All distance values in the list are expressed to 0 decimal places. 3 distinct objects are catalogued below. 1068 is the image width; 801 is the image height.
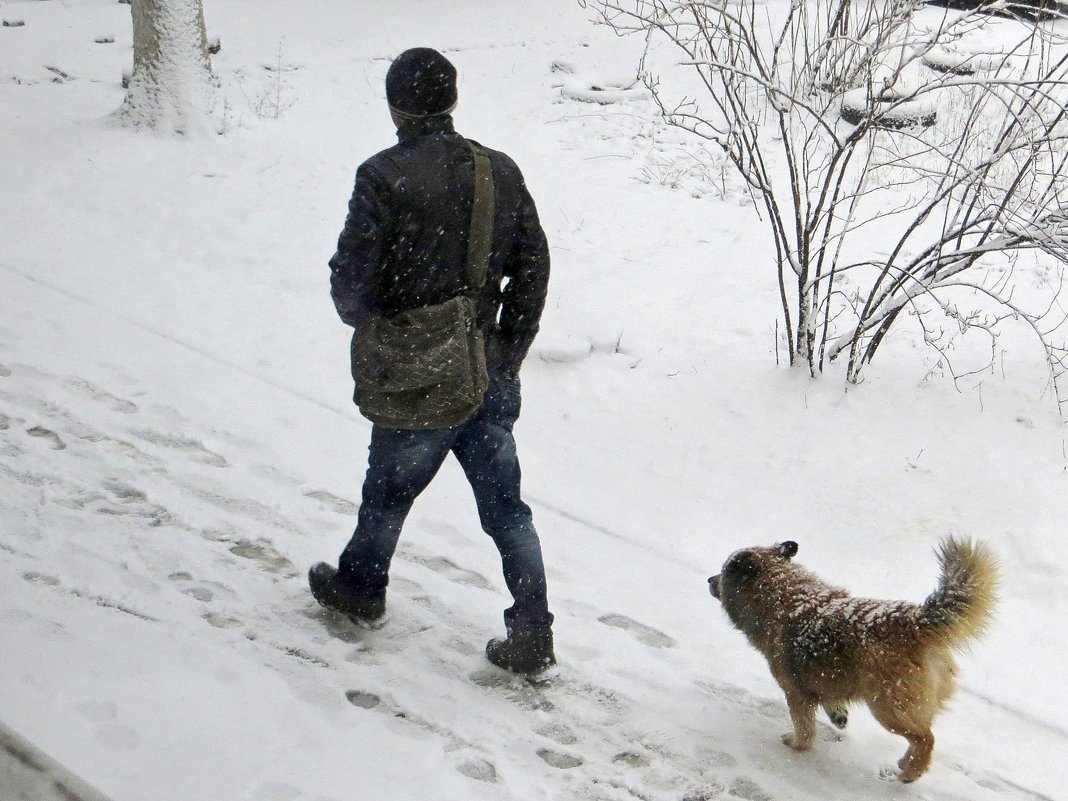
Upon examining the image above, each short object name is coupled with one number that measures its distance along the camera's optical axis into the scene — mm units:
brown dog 5871
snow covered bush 9898
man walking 5957
